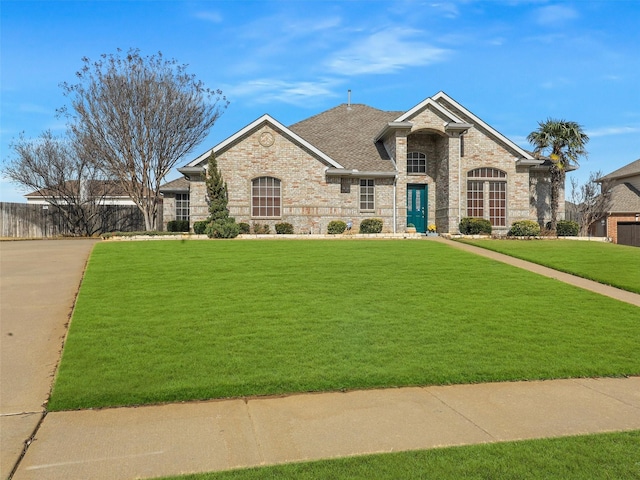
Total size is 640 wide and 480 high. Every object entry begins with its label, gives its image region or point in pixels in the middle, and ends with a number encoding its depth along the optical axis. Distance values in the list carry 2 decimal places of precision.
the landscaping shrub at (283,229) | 24.86
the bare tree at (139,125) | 27.84
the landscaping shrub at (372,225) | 25.12
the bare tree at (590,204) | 30.95
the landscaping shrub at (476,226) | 24.98
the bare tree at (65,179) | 34.12
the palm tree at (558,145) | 26.59
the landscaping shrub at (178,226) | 28.22
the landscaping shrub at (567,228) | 25.91
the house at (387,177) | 25.27
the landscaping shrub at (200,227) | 24.30
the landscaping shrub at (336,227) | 25.09
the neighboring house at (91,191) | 34.81
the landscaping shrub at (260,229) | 24.80
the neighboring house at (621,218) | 31.21
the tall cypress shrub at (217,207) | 22.58
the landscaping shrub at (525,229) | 24.97
